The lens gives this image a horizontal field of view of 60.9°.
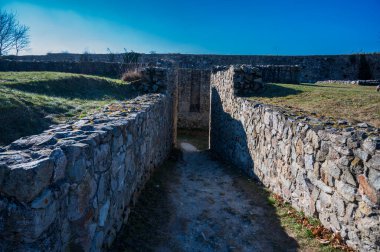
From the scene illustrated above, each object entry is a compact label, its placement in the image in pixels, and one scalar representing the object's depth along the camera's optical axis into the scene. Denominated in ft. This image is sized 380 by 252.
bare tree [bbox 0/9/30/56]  121.35
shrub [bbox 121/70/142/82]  39.75
